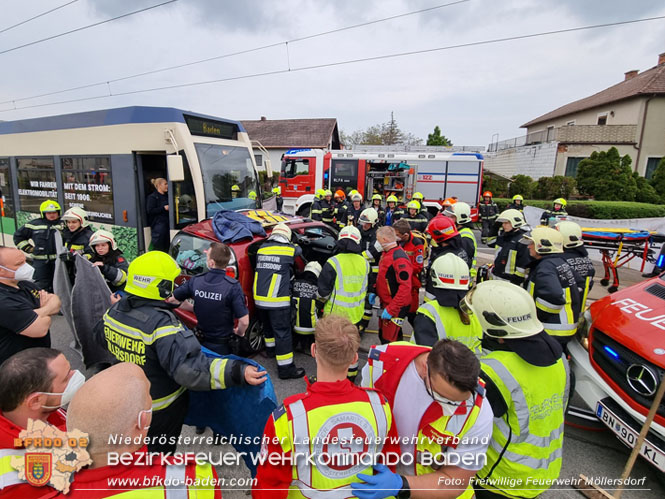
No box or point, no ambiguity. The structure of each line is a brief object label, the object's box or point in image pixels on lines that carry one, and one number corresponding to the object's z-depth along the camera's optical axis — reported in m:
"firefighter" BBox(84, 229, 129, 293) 3.93
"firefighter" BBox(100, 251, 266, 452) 2.04
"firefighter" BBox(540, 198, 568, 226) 9.82
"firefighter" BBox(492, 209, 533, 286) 5.01
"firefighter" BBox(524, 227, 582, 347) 3.33
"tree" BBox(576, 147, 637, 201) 17.69
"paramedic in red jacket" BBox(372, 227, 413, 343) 3.72
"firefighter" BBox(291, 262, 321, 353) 4.20
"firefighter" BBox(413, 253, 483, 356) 2.45
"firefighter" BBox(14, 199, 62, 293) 5.04
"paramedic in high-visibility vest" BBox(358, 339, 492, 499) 1.39
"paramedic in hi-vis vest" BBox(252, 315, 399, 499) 1.36
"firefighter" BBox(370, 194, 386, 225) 11.58
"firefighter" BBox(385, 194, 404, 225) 9.59
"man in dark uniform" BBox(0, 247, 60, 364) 2.49
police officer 3.21
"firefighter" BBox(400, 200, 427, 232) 8.00
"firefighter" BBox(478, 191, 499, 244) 11.07
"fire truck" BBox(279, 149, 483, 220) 14.40
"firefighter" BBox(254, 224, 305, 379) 3.88
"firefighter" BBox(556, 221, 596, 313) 3.73
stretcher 7.20
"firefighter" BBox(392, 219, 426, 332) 4.61
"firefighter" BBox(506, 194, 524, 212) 11.46
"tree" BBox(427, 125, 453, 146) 40.56
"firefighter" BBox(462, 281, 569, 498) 1.70
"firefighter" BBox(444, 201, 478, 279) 5.31
